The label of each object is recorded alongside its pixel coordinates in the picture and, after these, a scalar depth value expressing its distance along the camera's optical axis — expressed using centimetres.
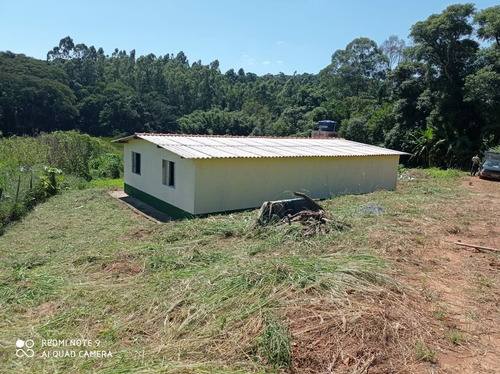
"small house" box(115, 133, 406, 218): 1177
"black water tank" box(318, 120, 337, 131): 2275
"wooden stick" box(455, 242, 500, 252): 730
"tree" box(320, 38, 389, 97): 5000
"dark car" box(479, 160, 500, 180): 1941
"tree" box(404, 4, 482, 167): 2386
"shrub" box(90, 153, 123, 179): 2332
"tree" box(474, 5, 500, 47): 2196
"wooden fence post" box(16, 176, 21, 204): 1215
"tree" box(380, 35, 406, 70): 5822
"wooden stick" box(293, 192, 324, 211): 906
